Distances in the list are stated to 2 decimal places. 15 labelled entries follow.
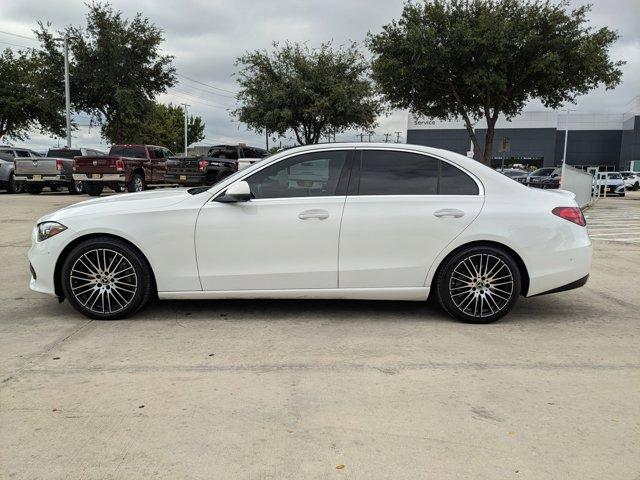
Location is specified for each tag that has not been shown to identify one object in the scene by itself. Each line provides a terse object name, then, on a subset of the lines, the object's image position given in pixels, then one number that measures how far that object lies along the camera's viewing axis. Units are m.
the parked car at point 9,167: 20.75
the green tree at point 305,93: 30.64
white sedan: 4.83
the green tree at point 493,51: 19.36
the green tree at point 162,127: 30.86
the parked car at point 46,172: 19.98
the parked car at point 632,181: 46.06
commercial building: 95.50
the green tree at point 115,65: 28.83
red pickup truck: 18.62
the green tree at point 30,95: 30.42
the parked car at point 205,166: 19.02
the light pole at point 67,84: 27.91
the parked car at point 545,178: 29.80
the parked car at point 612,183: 33.97
